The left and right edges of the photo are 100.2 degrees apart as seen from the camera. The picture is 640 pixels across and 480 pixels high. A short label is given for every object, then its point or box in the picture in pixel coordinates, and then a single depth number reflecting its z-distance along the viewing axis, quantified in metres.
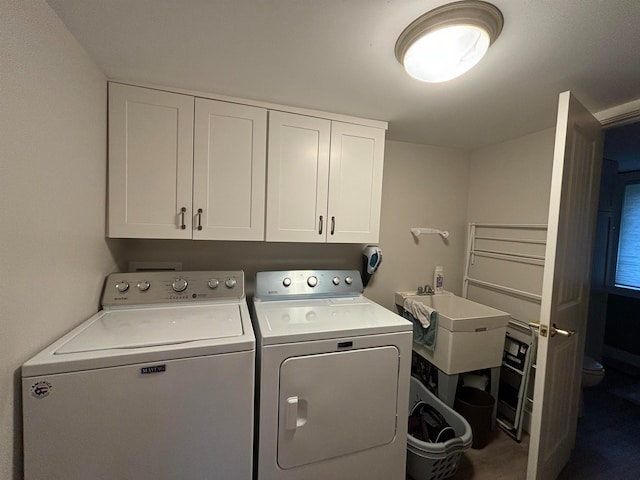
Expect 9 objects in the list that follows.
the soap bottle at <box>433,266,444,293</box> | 2.50
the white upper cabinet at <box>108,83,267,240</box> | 1.44
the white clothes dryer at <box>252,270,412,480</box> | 1.23
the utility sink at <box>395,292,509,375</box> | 1.79
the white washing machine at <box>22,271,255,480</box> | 0.92
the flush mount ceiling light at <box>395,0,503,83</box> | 0.88
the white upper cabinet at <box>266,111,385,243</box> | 1.70
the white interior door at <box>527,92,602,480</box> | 1.23
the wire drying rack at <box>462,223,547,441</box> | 1.97
